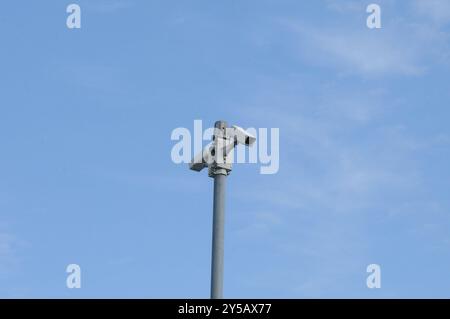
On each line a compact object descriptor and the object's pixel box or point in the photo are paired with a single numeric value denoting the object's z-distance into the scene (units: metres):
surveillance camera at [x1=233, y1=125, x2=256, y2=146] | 16.22
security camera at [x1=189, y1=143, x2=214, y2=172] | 16.31
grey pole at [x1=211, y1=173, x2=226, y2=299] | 14.55
